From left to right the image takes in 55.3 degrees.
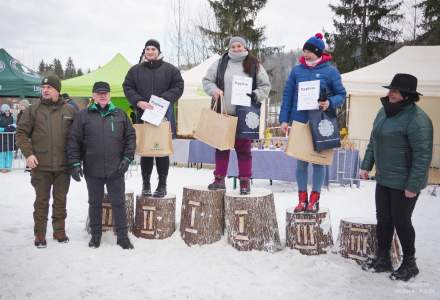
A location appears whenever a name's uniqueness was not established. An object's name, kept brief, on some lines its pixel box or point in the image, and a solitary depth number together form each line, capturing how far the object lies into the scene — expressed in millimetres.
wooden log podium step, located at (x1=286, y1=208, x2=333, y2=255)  4371
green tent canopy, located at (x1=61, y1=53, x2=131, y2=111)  13561
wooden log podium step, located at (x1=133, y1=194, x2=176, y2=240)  4812
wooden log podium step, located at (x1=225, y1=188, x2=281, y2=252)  4414
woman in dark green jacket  3645
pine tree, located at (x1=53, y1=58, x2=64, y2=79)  59600
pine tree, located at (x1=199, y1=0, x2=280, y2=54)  23109
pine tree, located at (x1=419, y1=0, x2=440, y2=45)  20266
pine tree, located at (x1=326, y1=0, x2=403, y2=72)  23203
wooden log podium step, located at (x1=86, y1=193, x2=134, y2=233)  4964
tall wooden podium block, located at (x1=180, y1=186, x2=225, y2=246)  4605
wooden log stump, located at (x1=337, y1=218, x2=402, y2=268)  4234
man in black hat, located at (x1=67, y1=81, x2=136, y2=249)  4398
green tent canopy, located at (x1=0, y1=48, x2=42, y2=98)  14289
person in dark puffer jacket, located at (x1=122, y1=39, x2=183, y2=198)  4746
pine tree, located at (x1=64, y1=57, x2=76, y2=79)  67525
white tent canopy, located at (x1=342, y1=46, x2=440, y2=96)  10391
